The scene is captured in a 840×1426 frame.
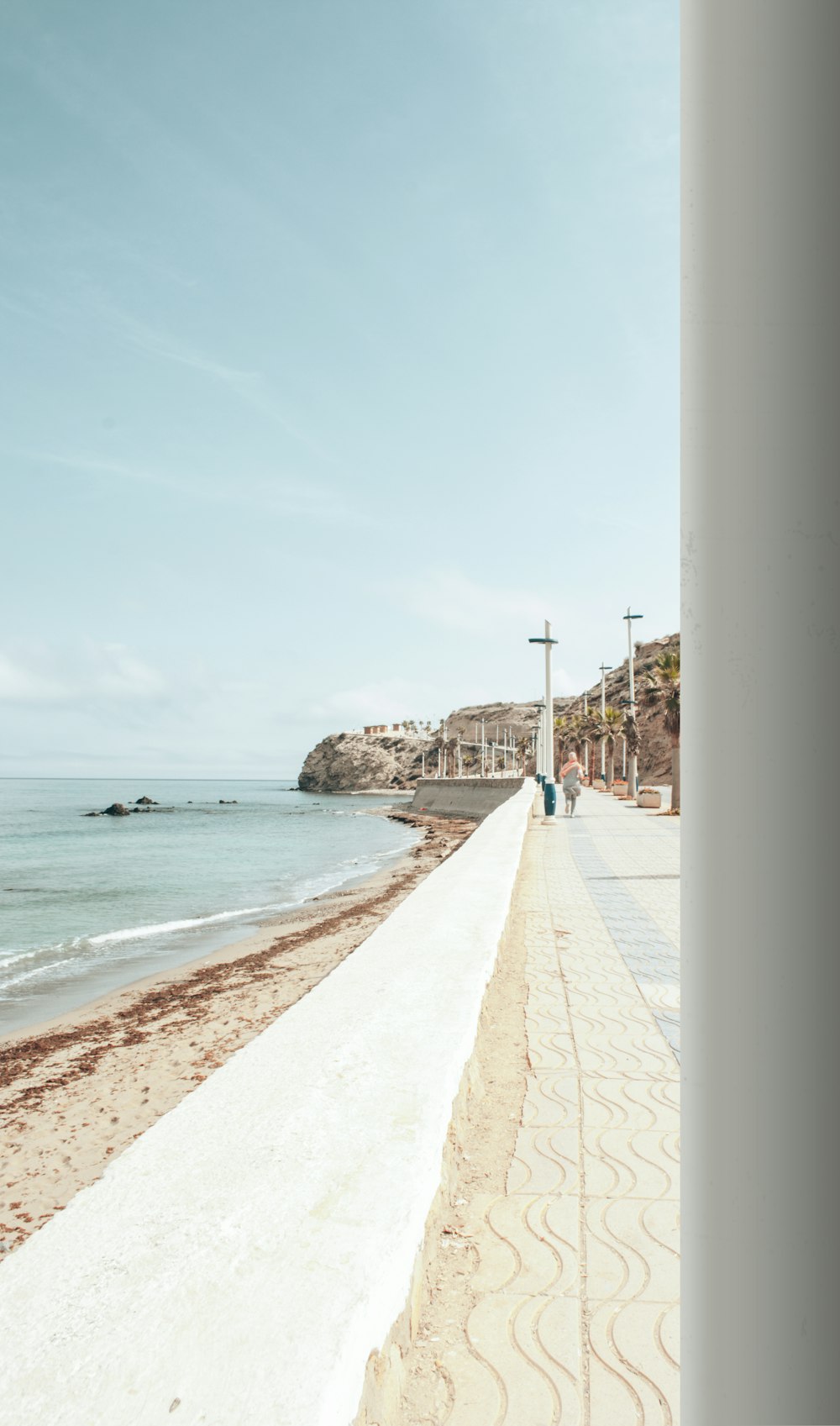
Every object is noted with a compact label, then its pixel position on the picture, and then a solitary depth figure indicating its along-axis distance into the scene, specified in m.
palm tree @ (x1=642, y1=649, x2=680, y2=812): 27.52
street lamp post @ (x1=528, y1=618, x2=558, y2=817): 32.09
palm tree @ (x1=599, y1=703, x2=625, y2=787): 55.38
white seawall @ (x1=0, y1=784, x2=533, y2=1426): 1.92
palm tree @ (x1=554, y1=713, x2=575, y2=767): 89.50
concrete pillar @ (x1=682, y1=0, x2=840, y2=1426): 0.91
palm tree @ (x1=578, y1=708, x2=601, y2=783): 66.38
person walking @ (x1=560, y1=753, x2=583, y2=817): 27.30
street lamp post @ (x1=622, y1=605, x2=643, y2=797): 44.31
